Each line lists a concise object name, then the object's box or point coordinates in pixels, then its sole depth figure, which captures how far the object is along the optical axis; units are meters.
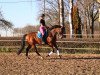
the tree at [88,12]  56.46
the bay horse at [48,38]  19.62
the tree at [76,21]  42.59
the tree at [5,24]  66.81
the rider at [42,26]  19.14
